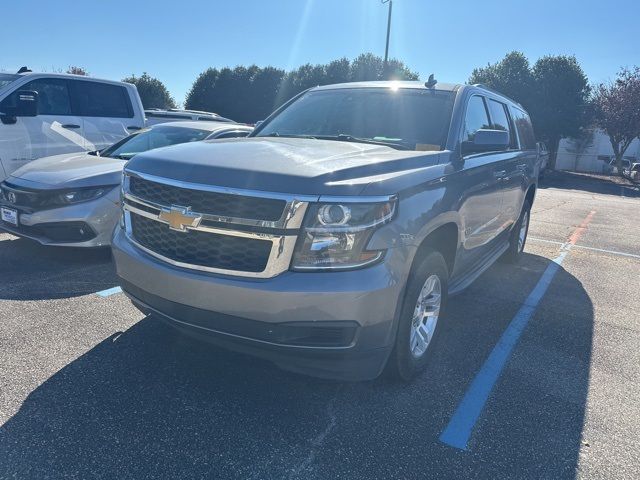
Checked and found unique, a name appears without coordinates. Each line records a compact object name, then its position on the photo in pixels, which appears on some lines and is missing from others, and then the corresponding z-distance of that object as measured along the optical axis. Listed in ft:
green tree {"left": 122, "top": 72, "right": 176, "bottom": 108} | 166.47
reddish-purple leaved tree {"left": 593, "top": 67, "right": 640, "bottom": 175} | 106.42
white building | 143.64
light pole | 78.23
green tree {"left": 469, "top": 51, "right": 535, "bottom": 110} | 113.50
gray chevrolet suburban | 7.70
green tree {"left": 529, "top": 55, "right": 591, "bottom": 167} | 110.93
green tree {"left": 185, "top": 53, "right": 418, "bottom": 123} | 137.90
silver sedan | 16.20
